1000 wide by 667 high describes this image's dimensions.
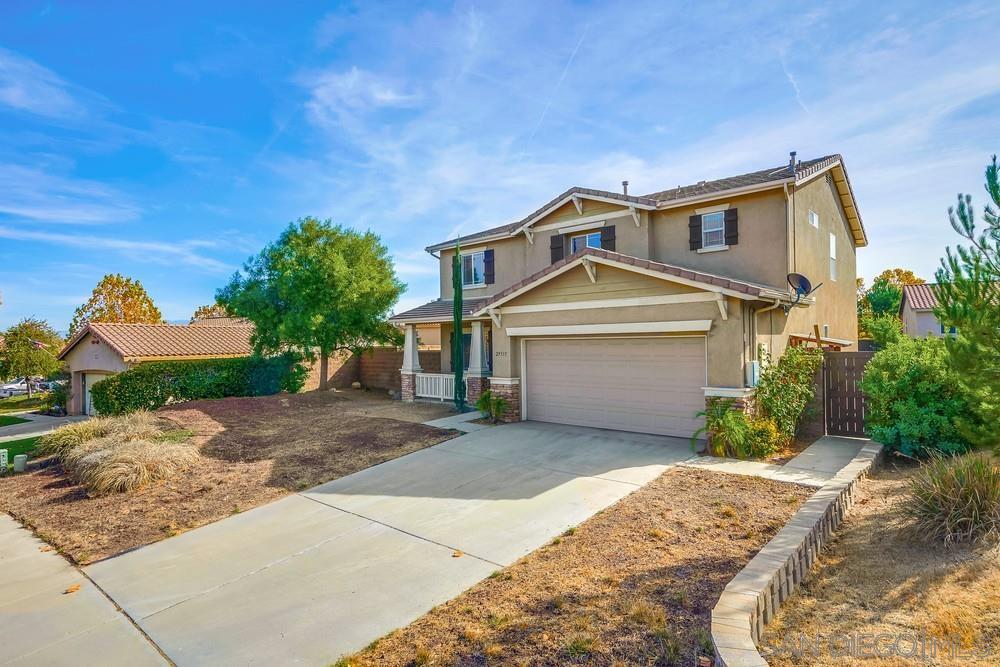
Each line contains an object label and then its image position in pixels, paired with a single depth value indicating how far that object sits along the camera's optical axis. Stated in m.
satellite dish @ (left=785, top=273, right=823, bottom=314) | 11.28
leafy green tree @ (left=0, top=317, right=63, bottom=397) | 29.52
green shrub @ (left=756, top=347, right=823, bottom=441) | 9.91
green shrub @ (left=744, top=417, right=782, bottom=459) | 9.08
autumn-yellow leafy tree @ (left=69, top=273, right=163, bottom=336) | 35.69
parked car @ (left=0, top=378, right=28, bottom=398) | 37.53
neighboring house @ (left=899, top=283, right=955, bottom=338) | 28.41
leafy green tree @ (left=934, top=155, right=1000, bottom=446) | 4.88
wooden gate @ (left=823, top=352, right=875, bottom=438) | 10.77
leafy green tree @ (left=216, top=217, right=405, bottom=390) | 18.47
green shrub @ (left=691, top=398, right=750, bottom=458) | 9.03
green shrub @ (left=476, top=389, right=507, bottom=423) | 12.86
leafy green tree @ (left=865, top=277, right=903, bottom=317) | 33.66
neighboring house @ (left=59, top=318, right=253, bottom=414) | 20.50
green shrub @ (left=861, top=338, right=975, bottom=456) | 8.15
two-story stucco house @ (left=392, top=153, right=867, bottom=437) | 10.01
